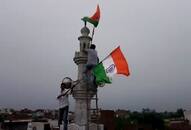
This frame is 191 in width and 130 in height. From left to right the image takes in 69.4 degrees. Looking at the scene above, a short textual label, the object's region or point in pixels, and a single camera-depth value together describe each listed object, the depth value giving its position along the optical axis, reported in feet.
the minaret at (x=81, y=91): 18.28
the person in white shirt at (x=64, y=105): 15.60
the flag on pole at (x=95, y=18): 17.83
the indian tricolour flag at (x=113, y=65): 13.61
